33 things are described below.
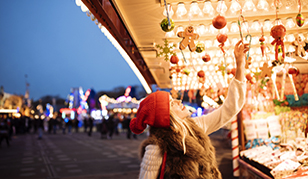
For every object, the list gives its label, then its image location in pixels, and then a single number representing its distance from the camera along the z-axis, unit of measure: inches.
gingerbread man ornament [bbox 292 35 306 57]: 117.7
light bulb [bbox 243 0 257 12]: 124.1
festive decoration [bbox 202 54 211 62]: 141.6
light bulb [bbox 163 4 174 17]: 131.0
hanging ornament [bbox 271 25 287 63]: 96.1
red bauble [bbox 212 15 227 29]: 93.9
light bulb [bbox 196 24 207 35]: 161.8
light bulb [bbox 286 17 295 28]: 150.3
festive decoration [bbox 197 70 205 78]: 178.8
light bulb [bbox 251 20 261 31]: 155.6
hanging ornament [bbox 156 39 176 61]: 153.6
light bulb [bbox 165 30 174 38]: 173.8
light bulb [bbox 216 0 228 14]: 121.3
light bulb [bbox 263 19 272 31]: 155.2
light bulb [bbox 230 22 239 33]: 157.6
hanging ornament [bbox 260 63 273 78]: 147.3
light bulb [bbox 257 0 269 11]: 125.8
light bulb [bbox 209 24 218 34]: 162.0
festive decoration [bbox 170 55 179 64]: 155.3
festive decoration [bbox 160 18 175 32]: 104.1
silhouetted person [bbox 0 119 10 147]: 576.7
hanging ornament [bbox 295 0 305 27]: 93.0
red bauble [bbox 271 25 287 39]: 96.1
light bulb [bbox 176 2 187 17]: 129.6
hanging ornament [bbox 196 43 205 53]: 127.2
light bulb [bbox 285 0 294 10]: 130.6
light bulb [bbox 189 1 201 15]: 124.9
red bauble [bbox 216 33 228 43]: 112.2
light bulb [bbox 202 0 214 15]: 123.1
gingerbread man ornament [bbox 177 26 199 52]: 109.4
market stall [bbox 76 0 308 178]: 127.4
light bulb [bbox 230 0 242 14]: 118.2
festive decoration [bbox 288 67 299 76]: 151.5
